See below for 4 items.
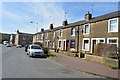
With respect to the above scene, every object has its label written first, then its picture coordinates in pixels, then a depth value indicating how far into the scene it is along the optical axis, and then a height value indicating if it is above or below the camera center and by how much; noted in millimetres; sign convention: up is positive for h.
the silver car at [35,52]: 10254 -1406
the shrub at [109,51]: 7669 -873
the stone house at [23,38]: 44299 +1735
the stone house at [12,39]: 54863 +1324
